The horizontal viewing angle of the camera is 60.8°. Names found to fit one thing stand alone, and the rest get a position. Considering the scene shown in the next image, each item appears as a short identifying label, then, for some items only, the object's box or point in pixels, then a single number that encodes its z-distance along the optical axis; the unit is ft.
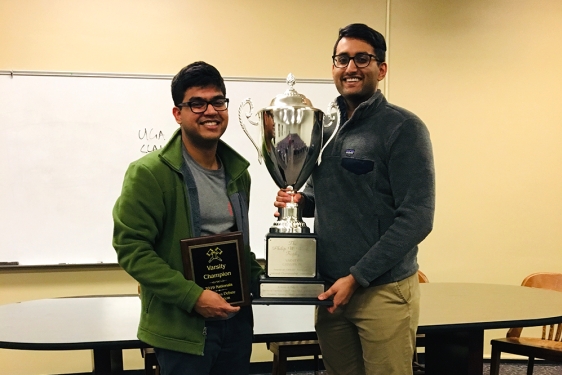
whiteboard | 9.45
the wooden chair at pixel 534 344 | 7.84
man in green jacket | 4.03
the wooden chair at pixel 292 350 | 7.63
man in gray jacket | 4.43
